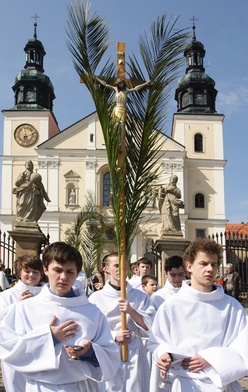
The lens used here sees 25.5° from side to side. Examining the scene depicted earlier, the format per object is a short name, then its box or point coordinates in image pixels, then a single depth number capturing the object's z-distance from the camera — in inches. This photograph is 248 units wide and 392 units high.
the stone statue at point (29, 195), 527.2
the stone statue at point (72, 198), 1633.9
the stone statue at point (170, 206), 577.3
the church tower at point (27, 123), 1658.5
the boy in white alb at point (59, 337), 138.2
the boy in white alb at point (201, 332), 145.2
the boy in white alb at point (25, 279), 205.8
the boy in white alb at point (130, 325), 216.8
